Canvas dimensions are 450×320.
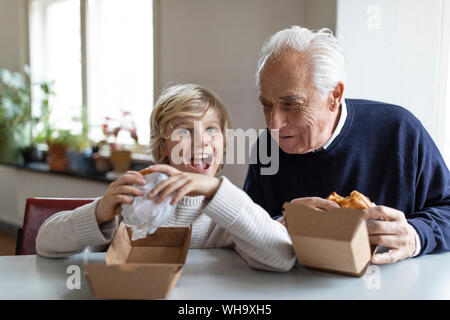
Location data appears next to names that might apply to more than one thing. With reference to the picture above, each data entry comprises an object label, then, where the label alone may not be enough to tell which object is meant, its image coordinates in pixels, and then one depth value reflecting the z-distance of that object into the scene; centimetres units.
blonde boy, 99
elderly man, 144
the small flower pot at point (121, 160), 371
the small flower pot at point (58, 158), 418
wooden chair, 155
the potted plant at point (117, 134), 363
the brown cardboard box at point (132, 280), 84
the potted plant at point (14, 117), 454
